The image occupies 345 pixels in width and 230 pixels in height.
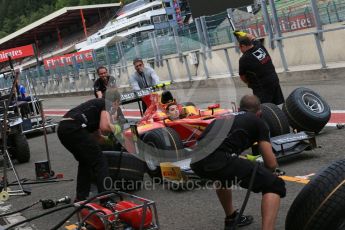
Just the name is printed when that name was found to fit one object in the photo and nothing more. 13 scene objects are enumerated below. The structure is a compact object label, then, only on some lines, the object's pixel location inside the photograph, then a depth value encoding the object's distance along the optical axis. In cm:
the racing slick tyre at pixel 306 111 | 817
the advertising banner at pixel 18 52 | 1419
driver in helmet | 839
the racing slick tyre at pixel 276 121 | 787
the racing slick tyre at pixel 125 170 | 710
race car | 714
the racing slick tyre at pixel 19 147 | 1148
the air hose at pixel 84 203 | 452
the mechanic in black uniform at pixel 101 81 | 1086
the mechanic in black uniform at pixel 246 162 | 456
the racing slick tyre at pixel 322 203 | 405
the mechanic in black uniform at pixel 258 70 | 853
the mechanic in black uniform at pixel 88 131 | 654
